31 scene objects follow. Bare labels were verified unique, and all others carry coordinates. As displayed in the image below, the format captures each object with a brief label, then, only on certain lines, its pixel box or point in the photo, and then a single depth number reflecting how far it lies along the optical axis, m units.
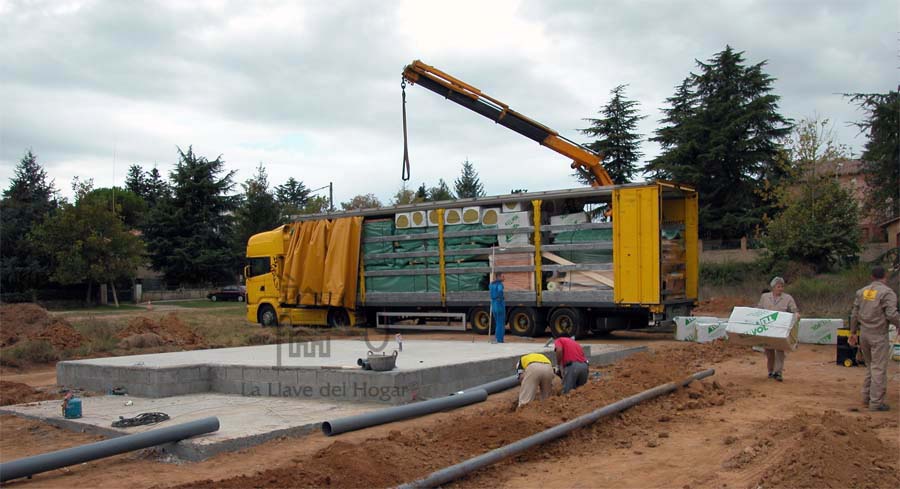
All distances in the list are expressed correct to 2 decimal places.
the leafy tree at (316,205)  47.19
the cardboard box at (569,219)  16.77
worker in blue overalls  14.86
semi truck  15.87
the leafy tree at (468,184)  62.75
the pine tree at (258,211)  45.06
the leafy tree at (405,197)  48.09
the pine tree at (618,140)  43.66
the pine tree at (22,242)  41.47
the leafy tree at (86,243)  38.97
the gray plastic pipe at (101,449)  5.66
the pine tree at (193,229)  48.72
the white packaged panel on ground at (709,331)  15.96
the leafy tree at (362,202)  53.97
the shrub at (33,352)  15.74
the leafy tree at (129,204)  65.19
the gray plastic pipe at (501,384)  9.31
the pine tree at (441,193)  61.70
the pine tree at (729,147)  37.59
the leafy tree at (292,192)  81.00
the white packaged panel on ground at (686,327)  16.47
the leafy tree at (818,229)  27.67
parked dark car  47.41
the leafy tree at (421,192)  59.14
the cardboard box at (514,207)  17.55
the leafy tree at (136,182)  75.75
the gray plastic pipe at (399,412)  7.13
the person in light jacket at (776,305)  10.61
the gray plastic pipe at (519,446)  5.43
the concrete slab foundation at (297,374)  8.95
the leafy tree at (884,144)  26.44
